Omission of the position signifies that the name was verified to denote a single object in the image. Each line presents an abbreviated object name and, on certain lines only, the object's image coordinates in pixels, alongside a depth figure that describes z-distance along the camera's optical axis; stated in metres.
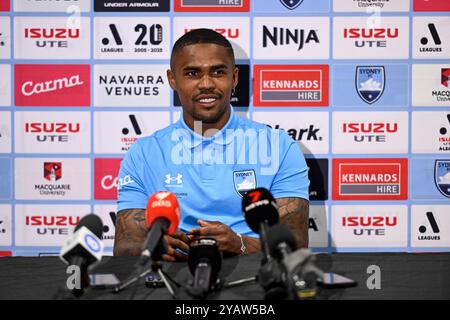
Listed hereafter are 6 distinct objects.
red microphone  1.96
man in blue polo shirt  2.53
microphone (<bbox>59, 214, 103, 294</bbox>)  1.97
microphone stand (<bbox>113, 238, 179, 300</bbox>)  1.85
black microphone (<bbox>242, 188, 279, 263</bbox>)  2.04
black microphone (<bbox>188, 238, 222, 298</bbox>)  2.04
